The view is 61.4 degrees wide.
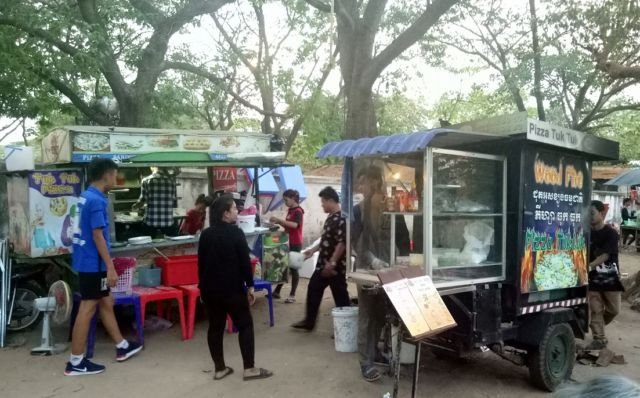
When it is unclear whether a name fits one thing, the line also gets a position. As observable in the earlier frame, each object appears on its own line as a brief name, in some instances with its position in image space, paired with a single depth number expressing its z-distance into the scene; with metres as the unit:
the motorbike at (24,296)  6.39
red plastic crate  6.59
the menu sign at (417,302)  3.82
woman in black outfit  4.73
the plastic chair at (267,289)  6.94
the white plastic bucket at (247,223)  7.55
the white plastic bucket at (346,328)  5.69
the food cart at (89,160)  6.29
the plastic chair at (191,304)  6.36
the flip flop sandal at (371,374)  4.95
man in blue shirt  5.11
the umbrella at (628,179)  16.12
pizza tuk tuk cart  4.70
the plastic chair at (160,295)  6.06
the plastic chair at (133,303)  5.96
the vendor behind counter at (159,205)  8.38
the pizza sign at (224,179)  9.17
